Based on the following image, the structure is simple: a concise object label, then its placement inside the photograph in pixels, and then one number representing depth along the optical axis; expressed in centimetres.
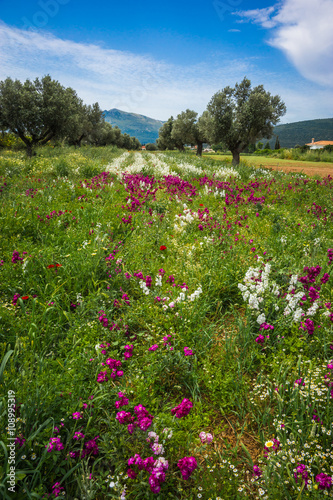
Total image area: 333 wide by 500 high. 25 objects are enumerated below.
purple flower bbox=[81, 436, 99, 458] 187
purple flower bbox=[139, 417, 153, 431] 175
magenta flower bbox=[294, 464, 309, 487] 173
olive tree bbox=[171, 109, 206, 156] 4444
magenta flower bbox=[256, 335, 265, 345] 280
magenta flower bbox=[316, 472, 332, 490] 162
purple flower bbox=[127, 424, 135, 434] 185
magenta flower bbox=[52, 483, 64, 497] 162
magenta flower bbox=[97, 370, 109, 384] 227
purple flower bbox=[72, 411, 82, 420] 195
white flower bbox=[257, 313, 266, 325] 302
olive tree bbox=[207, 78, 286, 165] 2186
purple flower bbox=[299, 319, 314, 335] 282
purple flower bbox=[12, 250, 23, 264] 373
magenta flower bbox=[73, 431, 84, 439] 193
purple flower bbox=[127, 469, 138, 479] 167
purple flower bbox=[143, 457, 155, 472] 167
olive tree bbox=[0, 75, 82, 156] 2270
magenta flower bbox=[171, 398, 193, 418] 187
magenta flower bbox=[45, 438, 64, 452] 173
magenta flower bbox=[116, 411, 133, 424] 183
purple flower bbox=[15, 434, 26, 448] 171
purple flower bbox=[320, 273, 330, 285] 330
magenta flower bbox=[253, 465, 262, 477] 185
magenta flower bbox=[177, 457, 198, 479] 157
